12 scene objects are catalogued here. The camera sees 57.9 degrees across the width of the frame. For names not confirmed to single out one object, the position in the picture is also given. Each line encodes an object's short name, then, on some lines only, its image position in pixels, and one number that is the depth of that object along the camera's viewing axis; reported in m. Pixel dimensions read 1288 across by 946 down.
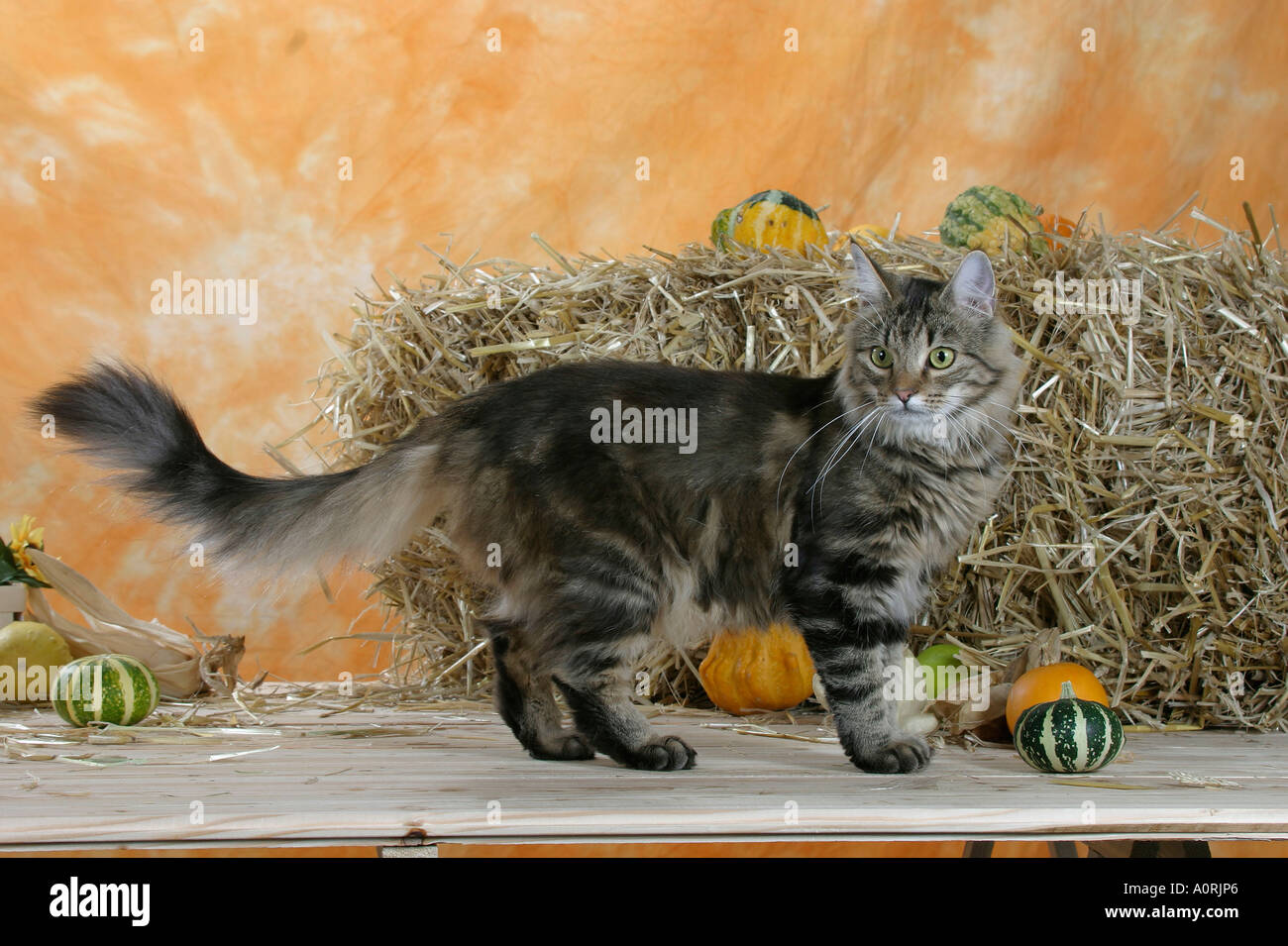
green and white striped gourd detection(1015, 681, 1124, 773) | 2.04
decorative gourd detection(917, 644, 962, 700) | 2.65
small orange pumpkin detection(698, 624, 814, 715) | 2.87
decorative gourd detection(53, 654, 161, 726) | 2.56
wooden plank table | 1.60
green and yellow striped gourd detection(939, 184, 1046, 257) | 3.09
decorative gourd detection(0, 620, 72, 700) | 2.93
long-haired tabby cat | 2.22
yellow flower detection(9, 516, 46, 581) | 3.15
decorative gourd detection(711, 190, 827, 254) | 3.16
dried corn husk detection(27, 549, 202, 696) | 3.04
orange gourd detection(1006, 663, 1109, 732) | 2.31
